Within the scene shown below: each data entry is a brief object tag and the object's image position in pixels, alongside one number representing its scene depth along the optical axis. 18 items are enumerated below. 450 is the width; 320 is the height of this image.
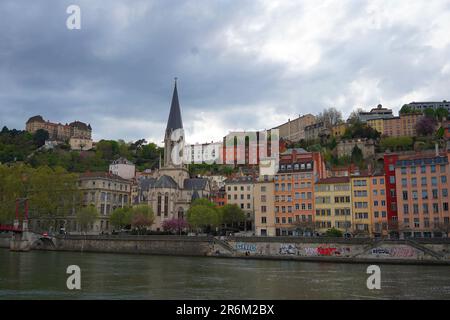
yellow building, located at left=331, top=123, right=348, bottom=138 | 160.00
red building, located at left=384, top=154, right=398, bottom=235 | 72.12
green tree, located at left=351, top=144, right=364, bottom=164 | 131.18
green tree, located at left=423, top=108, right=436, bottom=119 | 153.44
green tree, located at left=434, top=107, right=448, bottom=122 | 153.45
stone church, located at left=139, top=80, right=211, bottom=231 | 103.38
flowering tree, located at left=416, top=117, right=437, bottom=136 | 142.50
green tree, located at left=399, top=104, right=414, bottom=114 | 161.38
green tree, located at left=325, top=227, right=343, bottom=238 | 69.62
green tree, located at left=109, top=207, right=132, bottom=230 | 94.12
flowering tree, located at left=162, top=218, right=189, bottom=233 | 94.50
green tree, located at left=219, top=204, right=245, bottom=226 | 94.06
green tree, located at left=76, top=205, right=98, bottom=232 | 91.75
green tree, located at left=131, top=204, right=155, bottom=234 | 92.25
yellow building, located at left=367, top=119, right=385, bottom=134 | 158.12
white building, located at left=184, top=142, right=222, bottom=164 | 169.75
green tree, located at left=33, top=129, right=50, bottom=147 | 191.25
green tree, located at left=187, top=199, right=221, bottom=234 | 85.25
